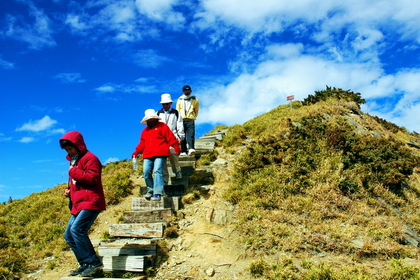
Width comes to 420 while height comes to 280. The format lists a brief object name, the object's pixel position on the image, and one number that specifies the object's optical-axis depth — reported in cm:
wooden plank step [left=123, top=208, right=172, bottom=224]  757
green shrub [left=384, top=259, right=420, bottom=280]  524
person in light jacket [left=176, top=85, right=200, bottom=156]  995
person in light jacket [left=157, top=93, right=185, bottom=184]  865
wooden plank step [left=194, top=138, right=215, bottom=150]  1310
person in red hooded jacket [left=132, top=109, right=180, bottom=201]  735
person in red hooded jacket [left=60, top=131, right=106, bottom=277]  516
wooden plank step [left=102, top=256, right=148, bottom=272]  598
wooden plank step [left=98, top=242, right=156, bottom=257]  634
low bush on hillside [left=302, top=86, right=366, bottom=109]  1703
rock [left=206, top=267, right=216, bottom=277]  583
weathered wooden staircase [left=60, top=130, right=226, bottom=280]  610
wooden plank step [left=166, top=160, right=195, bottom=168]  1048
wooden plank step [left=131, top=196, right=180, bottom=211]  789
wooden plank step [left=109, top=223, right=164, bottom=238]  712
